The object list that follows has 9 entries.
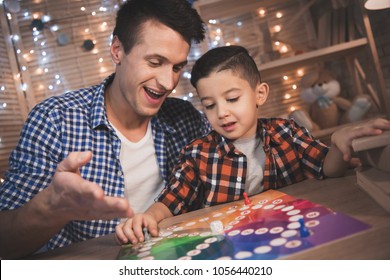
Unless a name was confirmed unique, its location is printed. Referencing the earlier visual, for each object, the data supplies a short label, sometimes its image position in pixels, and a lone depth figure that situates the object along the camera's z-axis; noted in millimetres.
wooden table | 430
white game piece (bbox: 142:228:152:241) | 675
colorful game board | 465
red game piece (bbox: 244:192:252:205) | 729
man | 1010
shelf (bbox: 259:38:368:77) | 1857
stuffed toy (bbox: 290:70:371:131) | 1885
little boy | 973
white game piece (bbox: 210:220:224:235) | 581
